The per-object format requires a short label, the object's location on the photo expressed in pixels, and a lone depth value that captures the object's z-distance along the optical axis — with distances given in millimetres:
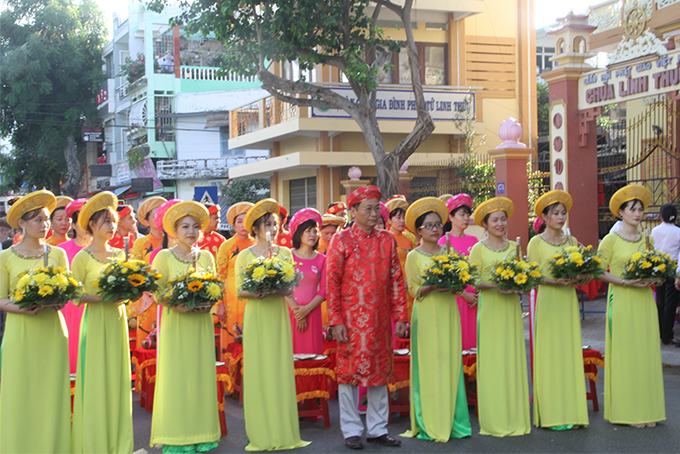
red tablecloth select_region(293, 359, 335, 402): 6238
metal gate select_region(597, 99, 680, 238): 12047
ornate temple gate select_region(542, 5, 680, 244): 11156
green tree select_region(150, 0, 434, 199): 13992
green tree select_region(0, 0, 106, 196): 34406
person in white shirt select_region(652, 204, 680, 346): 9414
